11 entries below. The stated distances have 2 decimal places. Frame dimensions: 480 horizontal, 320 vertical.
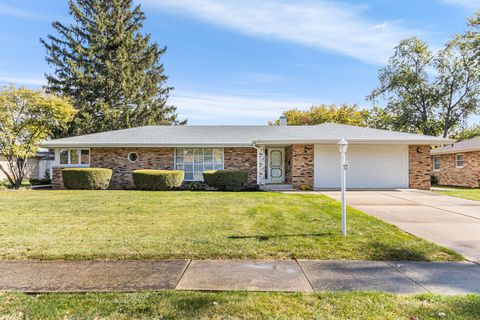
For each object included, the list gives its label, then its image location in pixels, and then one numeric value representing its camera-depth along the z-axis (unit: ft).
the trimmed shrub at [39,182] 64.66
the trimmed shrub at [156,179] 49.62
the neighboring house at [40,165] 94.58
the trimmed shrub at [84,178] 49.96
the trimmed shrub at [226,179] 49.29
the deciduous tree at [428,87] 101.81
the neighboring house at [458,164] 65.21
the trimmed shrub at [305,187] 49.89
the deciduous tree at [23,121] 53.98
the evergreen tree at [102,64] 89.20
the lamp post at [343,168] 19.77
